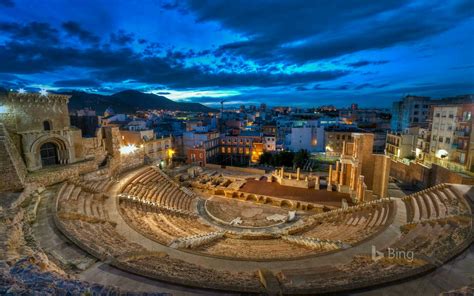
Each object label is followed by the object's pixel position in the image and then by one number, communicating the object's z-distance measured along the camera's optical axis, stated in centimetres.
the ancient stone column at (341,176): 2497
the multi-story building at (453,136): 2486
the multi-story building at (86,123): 2388
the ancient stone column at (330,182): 2581
